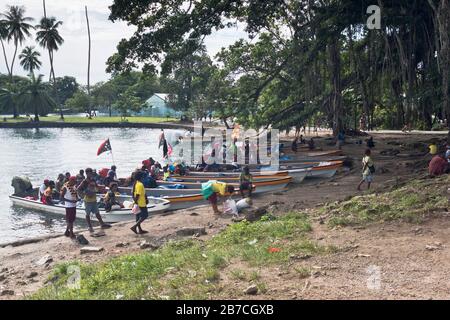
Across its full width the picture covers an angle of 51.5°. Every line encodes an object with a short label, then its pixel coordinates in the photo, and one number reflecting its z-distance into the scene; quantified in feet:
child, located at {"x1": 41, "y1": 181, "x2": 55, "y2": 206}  61.52
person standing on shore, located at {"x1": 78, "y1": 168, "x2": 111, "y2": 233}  42.93
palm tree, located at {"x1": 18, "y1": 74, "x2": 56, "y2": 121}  237.66
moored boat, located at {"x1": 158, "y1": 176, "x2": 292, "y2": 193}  58.39
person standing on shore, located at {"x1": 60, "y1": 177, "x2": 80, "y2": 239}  42.89
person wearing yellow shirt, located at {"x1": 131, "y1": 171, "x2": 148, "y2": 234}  40.68
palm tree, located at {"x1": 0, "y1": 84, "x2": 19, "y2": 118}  244.30
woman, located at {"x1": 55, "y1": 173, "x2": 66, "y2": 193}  61.82
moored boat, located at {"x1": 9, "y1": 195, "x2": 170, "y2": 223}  52.80
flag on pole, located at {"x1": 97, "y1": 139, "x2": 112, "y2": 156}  73.76
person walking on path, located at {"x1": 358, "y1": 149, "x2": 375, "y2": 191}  47.61
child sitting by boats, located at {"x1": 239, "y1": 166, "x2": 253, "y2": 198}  51.39
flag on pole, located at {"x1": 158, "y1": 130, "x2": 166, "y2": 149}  91.79
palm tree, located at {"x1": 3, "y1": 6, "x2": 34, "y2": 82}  257.75
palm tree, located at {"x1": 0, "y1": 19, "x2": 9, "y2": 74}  256.93
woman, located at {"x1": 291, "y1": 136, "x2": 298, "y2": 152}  92.94
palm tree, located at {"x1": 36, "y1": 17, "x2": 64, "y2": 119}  255.29
